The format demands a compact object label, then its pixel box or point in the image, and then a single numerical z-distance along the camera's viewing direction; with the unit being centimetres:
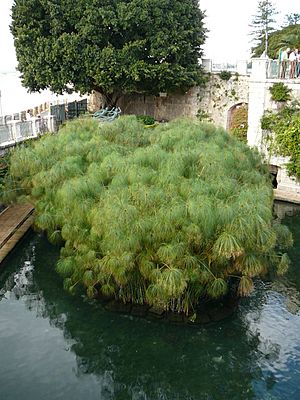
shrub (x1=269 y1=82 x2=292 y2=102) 1788
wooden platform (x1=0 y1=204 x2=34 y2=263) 1245
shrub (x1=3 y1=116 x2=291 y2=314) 833
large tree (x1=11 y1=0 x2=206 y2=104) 2103
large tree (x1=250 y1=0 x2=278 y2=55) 3931
